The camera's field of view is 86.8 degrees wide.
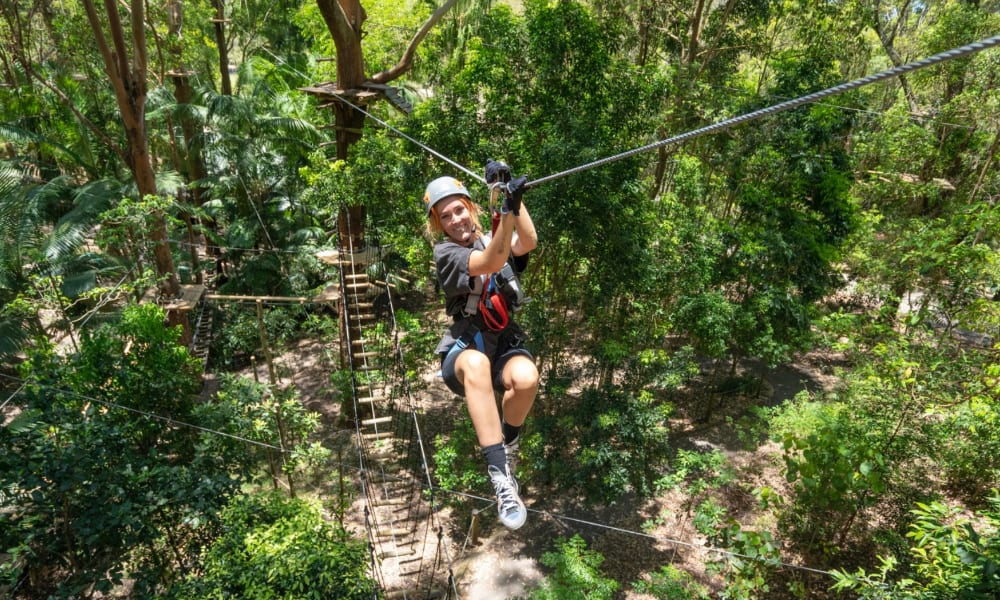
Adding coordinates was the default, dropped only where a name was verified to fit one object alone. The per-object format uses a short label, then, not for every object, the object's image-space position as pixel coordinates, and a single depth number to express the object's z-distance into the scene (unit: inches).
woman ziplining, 95.3
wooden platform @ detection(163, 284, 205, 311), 288.2
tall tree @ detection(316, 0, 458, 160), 243.1
